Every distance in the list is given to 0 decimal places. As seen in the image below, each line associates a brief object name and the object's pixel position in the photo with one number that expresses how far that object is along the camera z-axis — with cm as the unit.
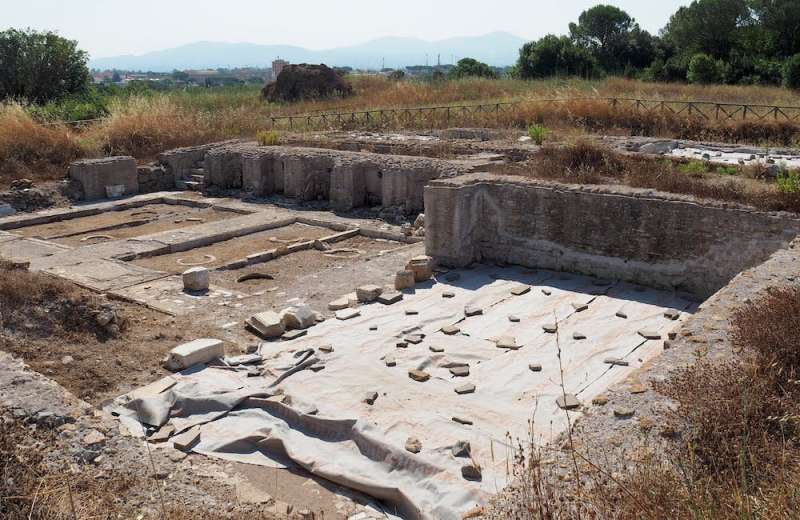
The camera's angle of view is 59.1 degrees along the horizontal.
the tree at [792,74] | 2769
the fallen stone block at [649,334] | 751
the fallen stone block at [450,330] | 779
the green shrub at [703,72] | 3086
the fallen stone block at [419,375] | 664
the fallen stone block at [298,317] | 797
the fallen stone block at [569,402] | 595
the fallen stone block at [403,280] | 927
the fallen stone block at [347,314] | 823
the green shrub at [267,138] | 1694
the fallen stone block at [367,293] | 875
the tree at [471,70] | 4047
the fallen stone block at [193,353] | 691
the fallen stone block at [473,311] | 836
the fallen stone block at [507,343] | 735
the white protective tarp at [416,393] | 512
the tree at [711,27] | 3844
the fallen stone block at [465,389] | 635
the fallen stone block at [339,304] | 857
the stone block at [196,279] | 931
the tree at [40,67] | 2836
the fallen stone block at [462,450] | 520
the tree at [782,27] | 3519
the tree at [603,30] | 4331
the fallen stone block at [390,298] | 873
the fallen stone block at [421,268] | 955
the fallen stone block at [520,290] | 905
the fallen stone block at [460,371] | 675
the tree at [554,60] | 3809
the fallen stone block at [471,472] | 489
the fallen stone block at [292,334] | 775
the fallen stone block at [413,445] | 529
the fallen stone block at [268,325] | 780
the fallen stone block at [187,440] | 549
